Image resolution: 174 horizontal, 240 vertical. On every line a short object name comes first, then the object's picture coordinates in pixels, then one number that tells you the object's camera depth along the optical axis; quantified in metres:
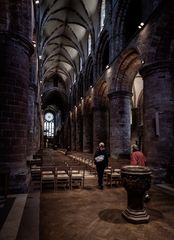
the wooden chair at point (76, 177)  8.08
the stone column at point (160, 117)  9.19
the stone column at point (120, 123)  15.04
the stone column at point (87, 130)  25.33
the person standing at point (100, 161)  8.00
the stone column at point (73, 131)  33.86
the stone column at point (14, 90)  7.12
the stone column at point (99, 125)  20.45
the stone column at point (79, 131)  30.18
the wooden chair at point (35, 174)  9.94
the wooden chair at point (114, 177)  8.72
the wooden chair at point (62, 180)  7.89
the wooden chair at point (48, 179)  7.83
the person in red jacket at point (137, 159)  6.57
